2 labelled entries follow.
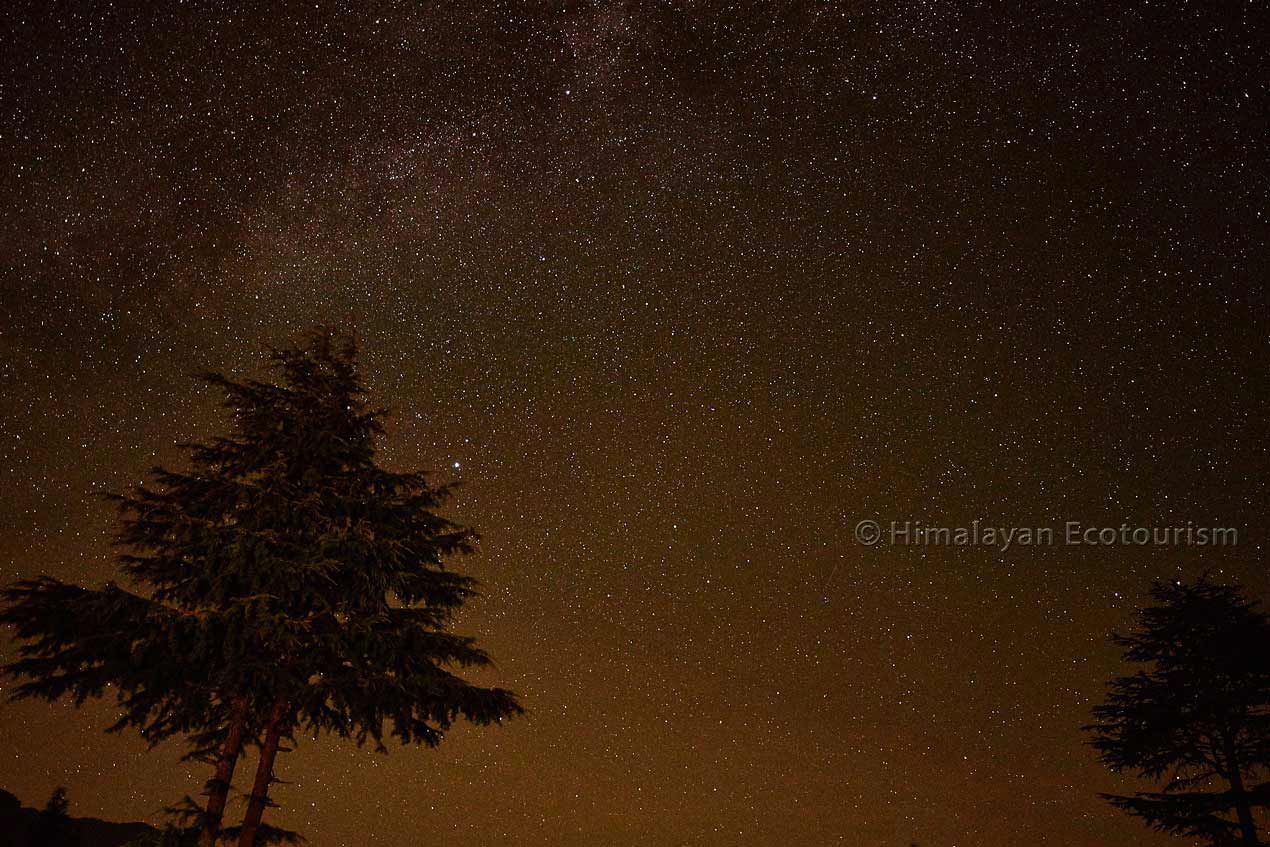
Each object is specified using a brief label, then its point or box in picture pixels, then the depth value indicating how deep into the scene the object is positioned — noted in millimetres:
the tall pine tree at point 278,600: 8781
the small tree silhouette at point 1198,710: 17453
